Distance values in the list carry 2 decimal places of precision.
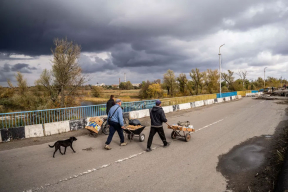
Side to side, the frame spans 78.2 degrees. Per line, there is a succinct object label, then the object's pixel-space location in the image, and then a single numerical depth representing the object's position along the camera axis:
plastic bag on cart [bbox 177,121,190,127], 7.65
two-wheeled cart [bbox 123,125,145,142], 7.13
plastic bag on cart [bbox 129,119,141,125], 8.14
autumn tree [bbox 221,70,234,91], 63.62
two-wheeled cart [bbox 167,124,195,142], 7.34
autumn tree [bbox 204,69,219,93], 54.09
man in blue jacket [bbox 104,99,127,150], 6.55
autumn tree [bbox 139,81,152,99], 56.67
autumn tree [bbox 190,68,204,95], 54.03
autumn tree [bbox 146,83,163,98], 53.44
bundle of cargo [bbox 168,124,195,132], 7.34
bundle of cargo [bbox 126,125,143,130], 7.69
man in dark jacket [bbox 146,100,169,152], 6.34
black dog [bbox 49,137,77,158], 5.92
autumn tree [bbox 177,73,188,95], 55.62
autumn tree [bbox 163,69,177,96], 56.41
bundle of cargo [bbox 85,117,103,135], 8.30
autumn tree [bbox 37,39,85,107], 17.98
